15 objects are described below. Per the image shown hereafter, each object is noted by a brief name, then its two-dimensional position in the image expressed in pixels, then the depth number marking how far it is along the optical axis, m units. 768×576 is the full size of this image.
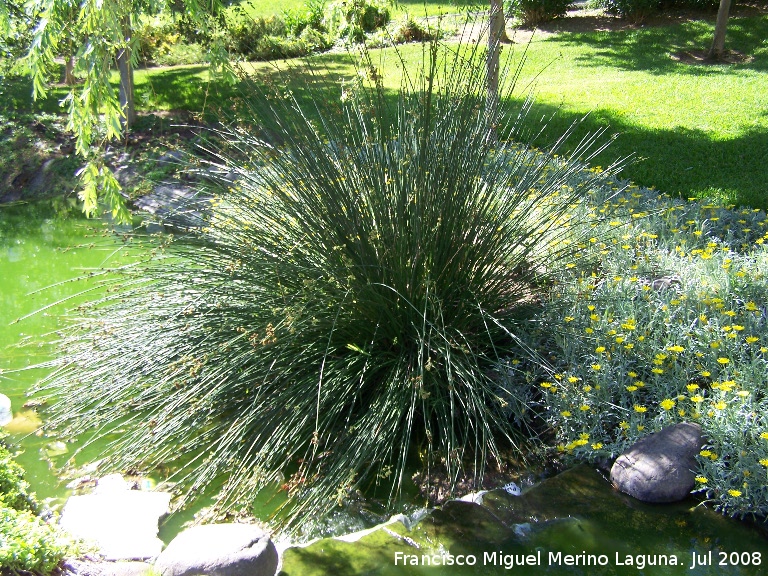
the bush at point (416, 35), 12.01
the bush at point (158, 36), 9.54
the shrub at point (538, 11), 12.55
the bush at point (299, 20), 13.50
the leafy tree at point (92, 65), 3.23
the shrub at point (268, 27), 12.09
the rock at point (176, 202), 3.90
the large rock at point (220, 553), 2.67
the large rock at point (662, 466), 3.13
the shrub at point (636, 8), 12.24
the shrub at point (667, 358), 3.07
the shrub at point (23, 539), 2.55
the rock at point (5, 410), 4.16
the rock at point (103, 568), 2.83
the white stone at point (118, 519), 3.09
